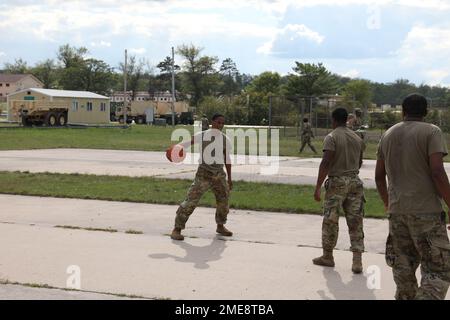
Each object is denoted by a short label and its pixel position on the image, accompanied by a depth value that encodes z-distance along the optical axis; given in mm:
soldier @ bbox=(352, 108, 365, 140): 18741
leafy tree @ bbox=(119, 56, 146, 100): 117062
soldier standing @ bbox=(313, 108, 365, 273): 7203
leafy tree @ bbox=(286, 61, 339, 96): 87812
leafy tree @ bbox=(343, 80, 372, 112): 97831
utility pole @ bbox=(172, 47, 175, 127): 67175
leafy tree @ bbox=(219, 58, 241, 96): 134312
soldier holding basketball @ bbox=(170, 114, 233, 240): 8922
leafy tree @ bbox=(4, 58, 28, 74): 154625
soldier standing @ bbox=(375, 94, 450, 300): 5039
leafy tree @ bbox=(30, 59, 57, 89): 132375
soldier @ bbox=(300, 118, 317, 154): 25797
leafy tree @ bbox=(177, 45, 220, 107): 110500
